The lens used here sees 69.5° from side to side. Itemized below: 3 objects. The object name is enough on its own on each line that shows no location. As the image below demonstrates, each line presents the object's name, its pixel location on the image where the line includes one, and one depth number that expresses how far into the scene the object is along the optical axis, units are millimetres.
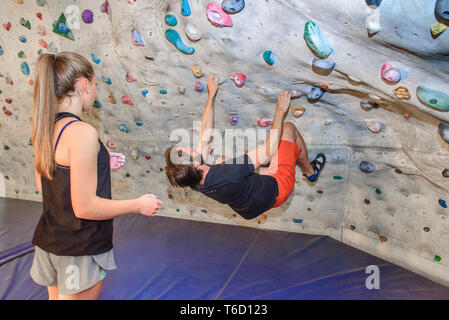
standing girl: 1028
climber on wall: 1601
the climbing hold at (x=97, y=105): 2626
